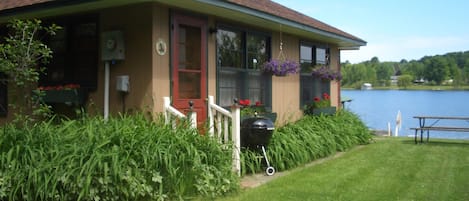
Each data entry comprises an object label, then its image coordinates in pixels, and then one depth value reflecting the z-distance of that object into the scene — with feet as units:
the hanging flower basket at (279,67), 30.63
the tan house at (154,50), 23.35
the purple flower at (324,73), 37.76
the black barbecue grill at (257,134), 23.79
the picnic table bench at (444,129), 36.78
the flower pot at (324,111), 36.35
